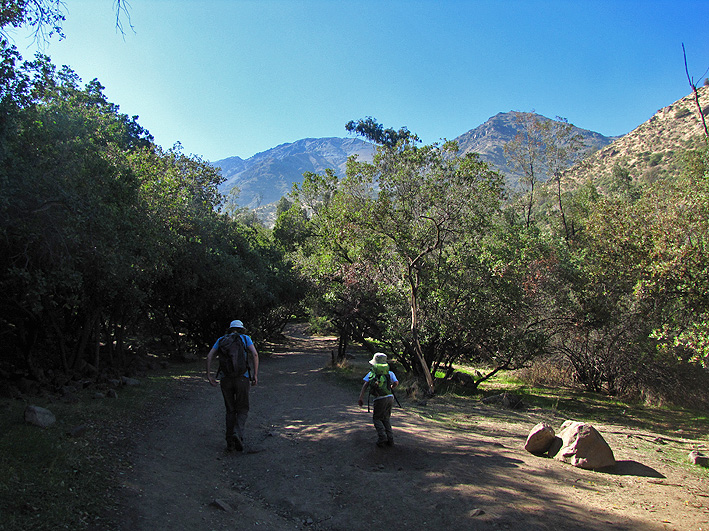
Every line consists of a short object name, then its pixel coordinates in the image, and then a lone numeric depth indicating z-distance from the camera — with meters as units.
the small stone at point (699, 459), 7.39
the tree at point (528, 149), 30.88
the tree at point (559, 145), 30.03
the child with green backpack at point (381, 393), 6.73
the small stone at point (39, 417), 6.12
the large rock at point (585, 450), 6.45
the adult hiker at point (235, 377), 6.57
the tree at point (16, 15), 6.22
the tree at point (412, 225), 13.25
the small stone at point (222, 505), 4.63
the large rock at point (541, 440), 7.23
